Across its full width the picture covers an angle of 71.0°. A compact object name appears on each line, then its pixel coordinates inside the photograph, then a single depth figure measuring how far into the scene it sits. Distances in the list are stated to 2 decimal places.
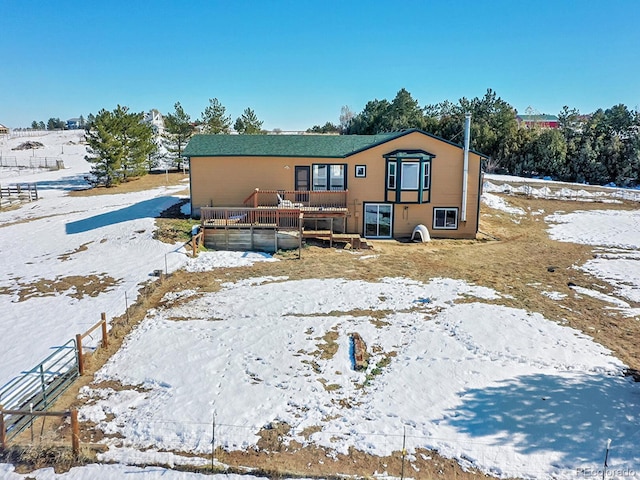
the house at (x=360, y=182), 23.33
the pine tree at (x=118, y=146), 35.22
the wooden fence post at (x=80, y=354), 9.89
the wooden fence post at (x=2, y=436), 7.44
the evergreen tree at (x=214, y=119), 46.81
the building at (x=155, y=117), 94.19
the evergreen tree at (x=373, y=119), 61.72
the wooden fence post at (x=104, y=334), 11.27
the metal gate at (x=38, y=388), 8.21
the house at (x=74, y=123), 129.48
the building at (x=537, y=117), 55.96
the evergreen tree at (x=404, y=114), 58.69
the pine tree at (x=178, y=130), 43.22
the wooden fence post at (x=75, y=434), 7.28
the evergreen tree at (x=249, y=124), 49.41
